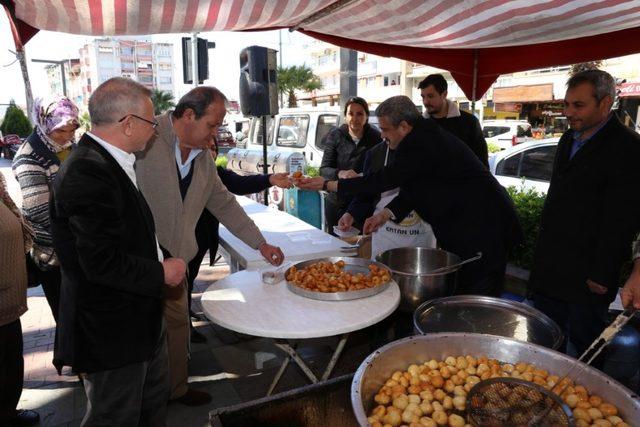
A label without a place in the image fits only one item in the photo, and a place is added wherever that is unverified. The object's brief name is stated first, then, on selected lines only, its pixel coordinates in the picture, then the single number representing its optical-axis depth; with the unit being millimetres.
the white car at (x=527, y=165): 5805
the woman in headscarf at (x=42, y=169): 2521
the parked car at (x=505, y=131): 15052
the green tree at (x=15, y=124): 25766
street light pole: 13617
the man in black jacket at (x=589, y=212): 2109
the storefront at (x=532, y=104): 24000
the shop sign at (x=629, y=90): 18812
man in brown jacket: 2217
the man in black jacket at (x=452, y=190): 2549
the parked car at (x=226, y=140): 24000
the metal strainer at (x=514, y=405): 1094
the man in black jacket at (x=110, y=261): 1463
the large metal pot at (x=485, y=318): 1794
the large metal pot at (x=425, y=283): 2141
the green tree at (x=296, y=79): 33531
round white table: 1789
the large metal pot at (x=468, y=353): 1198
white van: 7586
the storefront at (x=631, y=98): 18888
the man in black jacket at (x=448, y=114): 3826
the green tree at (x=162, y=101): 40772
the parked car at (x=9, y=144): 23141
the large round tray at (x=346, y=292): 2008
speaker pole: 5091
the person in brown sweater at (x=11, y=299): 2178
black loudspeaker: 5246
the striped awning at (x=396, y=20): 2580
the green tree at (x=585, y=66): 15123
